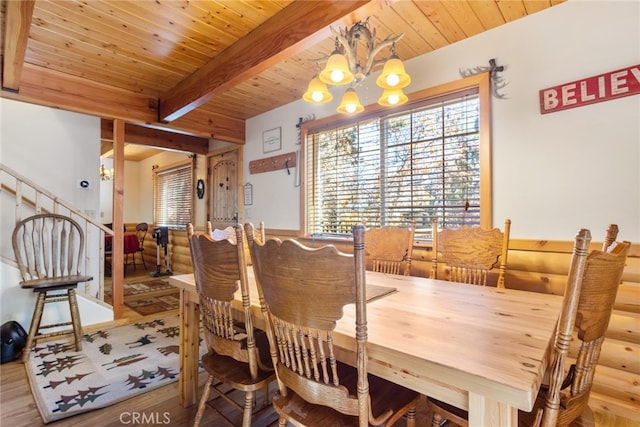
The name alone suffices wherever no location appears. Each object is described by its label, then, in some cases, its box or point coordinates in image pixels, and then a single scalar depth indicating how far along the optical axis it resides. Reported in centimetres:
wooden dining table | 72
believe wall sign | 170
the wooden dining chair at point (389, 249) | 206
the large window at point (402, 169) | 233
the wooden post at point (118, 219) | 319
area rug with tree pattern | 189
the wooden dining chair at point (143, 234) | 643
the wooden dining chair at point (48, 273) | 252
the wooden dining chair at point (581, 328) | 82
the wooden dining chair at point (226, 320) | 124
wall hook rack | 356
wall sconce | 646
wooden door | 444
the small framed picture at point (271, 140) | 373
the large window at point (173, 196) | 577
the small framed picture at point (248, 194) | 405
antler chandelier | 160
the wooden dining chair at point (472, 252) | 176
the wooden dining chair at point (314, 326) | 86
